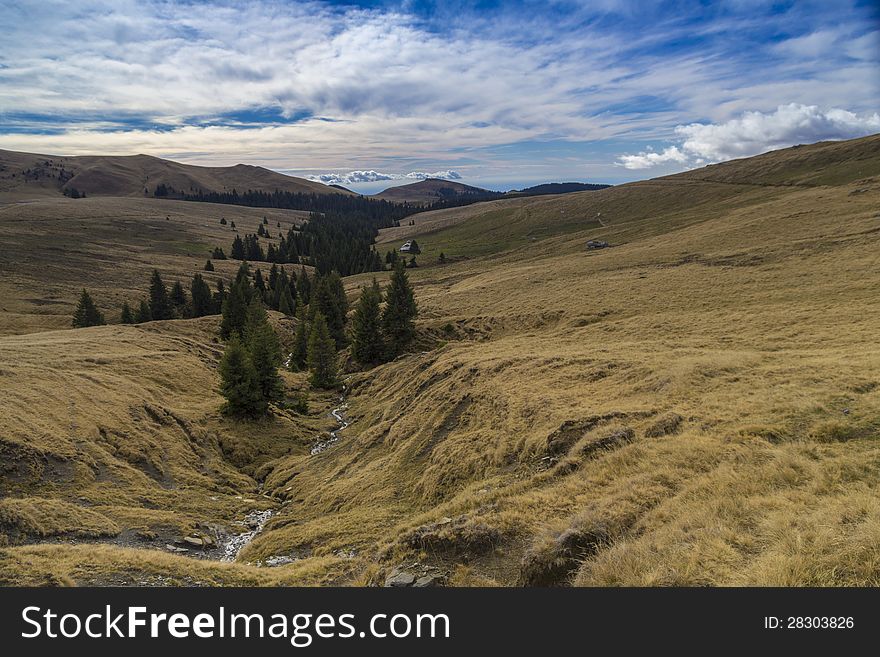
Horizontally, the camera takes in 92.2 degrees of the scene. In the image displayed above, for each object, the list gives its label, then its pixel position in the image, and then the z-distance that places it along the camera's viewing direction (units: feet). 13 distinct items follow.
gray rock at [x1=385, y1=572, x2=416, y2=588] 38.14
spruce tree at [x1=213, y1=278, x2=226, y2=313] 295.69
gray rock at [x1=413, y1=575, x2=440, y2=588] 37.37
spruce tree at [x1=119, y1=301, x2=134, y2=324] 254.18
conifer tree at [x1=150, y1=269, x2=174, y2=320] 277.64
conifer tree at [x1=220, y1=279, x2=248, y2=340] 217.77
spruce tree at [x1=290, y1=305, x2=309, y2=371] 209.67
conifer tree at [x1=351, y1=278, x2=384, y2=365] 184.44
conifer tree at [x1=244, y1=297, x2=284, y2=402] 136.05
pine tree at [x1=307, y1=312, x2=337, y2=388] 170.50
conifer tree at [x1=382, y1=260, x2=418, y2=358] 188.03
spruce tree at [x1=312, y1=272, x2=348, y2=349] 229.45
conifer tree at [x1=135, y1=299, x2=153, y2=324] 262.06
